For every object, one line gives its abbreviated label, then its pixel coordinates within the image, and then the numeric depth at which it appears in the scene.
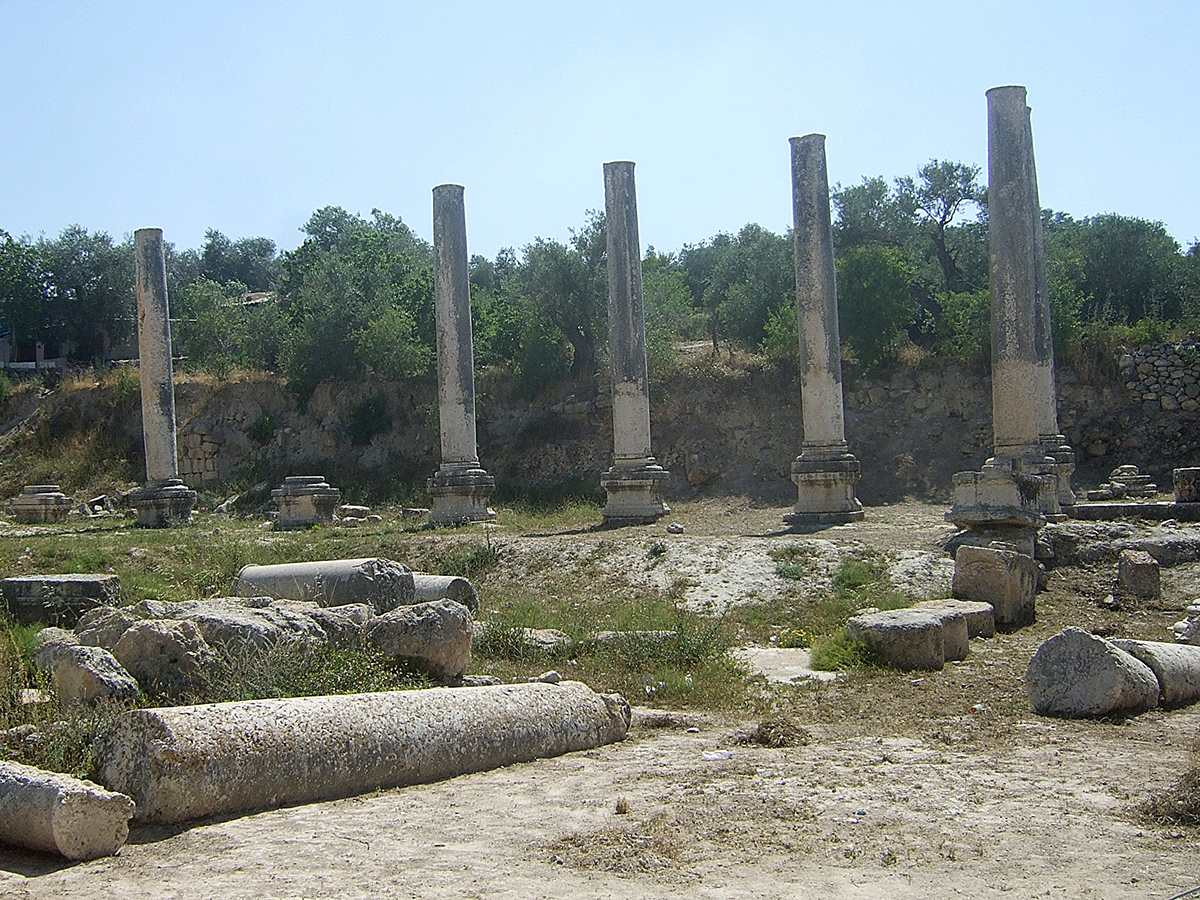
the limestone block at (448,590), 12.21
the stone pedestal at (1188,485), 16.70
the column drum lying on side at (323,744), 5.52
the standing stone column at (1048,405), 18.16
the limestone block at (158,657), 7.48
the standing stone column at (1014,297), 15.72
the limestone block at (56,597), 11.45
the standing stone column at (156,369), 24.64
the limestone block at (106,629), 8.23
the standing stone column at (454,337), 21.28
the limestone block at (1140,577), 12.43
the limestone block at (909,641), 9.45
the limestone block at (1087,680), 7.49
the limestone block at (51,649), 7.27
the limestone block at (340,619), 8.61
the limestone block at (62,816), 4.98
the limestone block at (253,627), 7.96
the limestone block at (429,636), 8.49
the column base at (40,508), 27.67
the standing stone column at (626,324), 20.27
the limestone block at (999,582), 11.40
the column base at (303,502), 23.17
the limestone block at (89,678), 6.93
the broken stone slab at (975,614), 10.72
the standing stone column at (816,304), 19.19
